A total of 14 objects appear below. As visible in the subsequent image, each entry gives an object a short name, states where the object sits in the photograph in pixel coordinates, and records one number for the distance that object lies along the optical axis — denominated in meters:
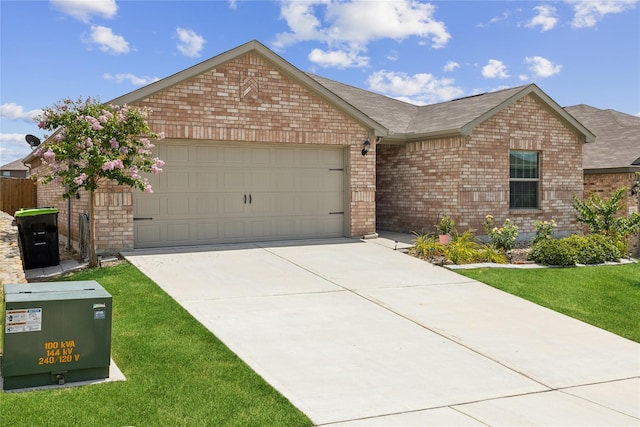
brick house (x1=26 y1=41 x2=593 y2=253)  12.53
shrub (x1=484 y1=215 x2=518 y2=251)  13.95
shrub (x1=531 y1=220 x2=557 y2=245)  14.36
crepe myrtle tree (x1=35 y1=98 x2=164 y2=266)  10.58
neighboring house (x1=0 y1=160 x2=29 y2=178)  53.25
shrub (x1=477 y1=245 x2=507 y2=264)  12.88
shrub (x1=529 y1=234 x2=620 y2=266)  12.88
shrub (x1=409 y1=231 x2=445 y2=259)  12.73
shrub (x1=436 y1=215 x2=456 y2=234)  14.59
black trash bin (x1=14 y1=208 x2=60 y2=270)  11.88
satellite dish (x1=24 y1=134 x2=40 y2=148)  19.58
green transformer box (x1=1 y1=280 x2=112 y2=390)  4.93
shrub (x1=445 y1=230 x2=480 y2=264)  12.37
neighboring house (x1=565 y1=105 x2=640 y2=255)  17.66
